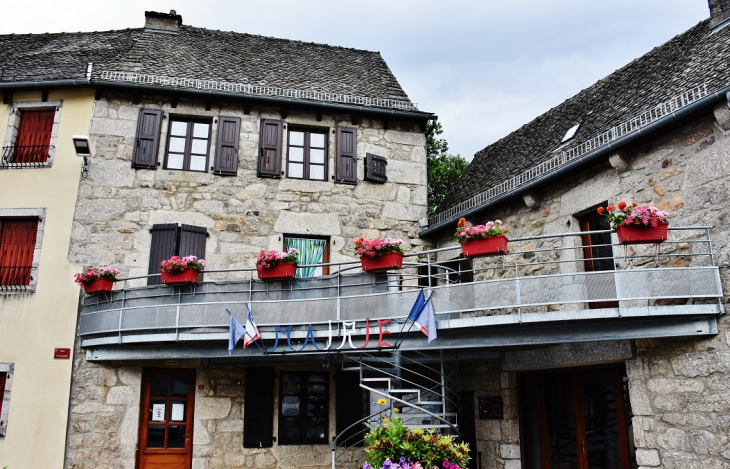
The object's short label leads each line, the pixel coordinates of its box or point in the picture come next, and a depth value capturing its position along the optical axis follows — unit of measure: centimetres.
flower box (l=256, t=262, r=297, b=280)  908
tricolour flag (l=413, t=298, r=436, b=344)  772
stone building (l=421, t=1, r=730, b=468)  710
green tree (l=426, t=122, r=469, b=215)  1973
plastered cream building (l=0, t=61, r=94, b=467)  974
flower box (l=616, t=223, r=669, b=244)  716
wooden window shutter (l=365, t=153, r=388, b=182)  1173
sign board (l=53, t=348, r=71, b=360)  999
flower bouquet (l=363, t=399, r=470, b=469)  740
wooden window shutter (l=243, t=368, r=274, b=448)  1015
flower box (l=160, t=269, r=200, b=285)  927
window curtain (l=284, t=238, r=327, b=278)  1119
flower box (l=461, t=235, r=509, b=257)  786
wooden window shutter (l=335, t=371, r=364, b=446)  1058
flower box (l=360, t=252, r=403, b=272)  848
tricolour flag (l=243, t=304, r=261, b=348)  855
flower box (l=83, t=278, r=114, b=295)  974
